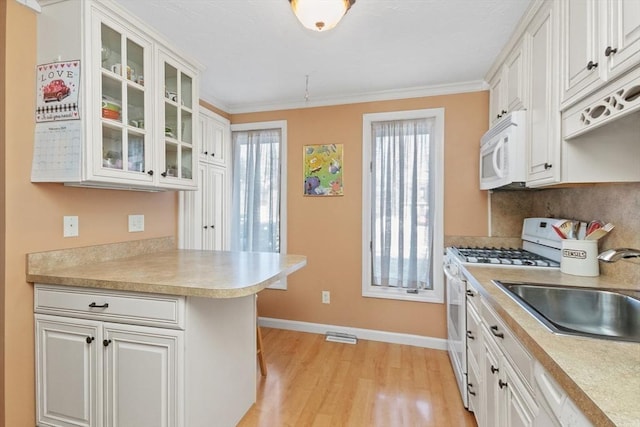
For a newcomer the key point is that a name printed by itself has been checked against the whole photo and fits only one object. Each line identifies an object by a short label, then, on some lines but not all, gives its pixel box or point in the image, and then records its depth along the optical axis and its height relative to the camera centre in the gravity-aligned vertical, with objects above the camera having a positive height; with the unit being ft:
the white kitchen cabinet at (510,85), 5.93 +2.93
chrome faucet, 3.30 -0.47
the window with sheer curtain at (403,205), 9.21 +0.23
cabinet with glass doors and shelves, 4.82 +2.14
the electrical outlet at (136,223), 6.85 -0.29
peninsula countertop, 4.23 -1.04
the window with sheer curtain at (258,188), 10.75 +0.87
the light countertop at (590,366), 1.85 -1.20
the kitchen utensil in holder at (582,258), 5.00 -0.77
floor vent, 9.41 -4.09
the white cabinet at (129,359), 4.33 -2.34
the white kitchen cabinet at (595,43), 3.14 +2.09
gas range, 5.93 -0.98
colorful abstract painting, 9.97 +1.44
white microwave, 5.91 +1.28
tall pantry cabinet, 8.84 +0.50
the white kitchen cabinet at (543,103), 4.75 +1.92
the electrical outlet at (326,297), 10.05 -2.92
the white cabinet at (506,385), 2.46 -1.97
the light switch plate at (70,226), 5.48 -0.29
